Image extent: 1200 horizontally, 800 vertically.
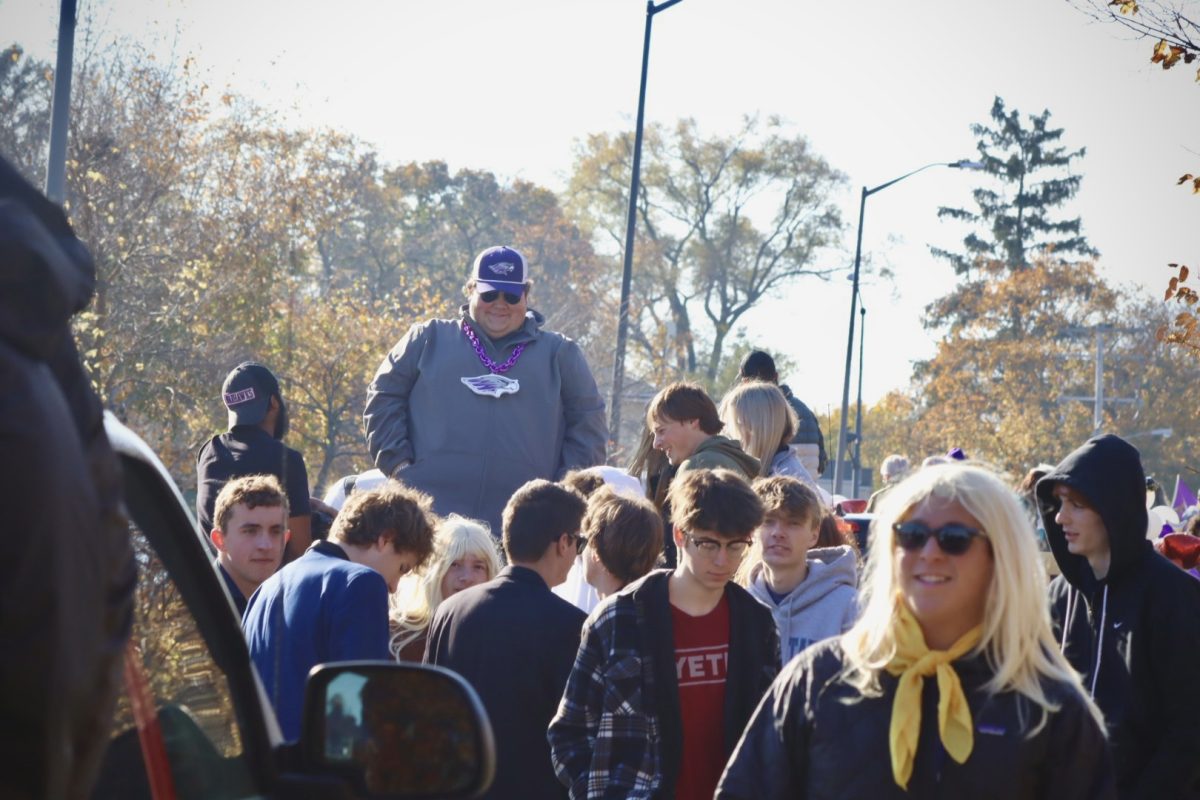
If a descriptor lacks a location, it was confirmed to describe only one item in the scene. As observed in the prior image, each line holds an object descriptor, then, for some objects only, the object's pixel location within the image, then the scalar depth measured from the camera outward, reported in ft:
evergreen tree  232.12
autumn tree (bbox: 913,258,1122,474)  206.90
